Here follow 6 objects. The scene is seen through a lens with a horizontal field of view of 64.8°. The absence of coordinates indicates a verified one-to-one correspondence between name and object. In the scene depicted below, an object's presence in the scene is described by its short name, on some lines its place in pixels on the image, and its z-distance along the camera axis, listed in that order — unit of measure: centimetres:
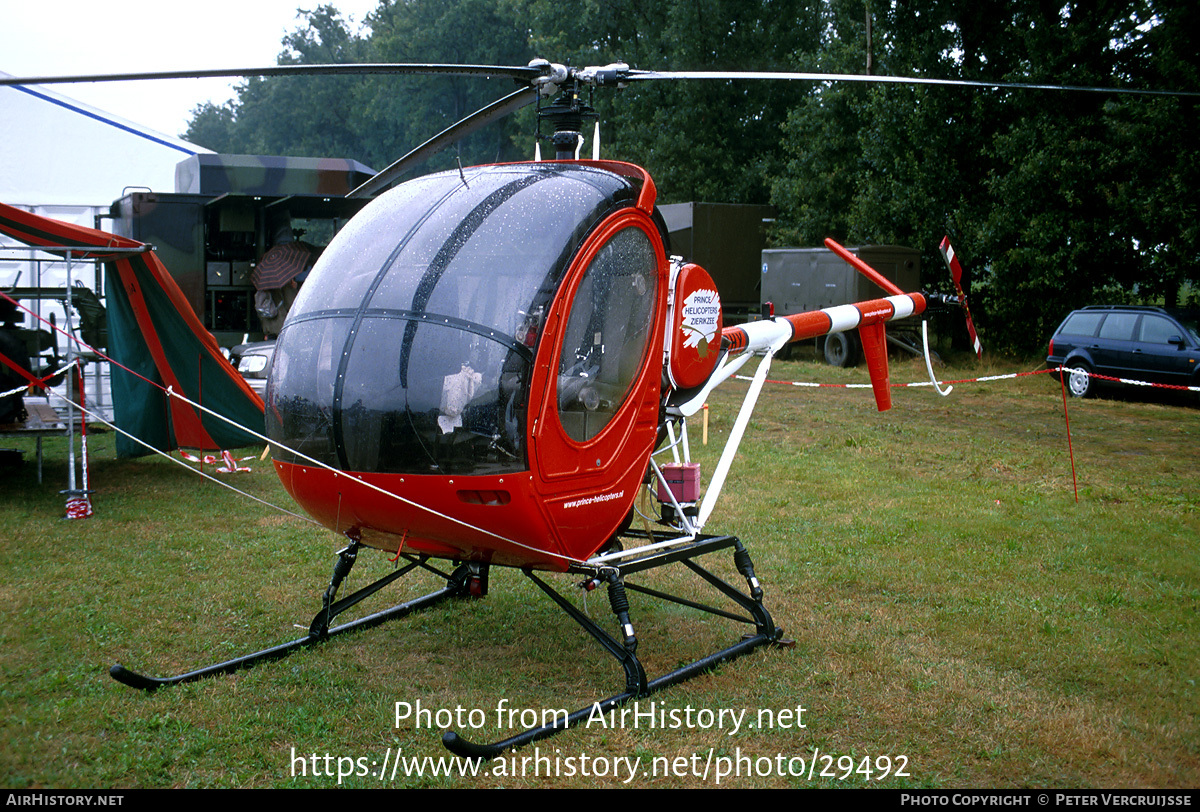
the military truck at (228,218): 1359
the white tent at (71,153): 1997
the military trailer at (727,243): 2502
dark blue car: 1427
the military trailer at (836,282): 2000
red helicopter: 372
